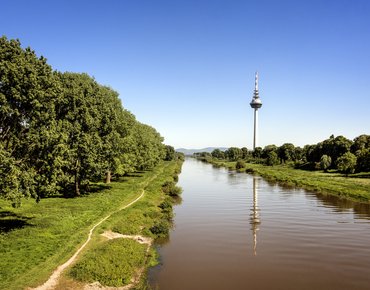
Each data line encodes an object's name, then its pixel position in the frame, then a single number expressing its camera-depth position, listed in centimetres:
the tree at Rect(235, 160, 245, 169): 15639
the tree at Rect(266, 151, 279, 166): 16525
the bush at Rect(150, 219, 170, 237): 3619
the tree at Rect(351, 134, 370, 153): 11943
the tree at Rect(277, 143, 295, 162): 17685
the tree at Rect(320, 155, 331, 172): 12169
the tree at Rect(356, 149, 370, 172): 9649
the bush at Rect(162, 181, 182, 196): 6450
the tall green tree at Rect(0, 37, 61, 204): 2822
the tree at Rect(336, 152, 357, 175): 9938
